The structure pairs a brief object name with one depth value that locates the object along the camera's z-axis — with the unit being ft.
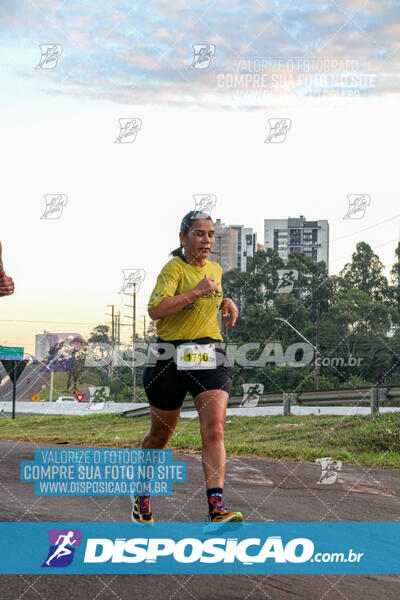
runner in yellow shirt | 14.61
